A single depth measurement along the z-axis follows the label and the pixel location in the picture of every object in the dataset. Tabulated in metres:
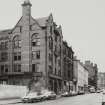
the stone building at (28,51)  68.12
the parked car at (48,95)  46.33
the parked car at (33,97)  40.03
